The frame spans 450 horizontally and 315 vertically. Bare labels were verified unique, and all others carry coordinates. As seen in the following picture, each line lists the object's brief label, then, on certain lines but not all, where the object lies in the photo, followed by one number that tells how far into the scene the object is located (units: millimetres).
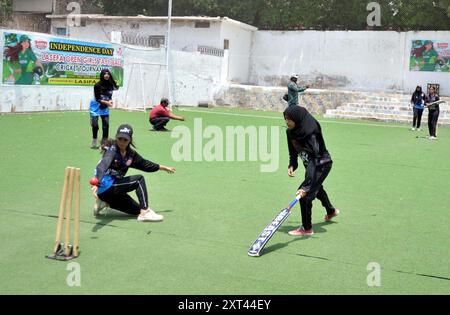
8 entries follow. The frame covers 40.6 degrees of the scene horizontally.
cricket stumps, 5172
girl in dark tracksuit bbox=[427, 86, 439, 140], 18234
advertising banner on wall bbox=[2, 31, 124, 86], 18969
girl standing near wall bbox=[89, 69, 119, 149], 12383
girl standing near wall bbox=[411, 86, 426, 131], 20578
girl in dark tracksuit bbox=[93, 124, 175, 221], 6680
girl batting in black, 6418
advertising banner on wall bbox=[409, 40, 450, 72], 30453
